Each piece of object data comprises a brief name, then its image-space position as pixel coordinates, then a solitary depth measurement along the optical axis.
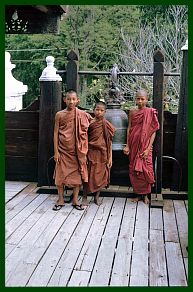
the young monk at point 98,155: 4.86
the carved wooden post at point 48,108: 5.35
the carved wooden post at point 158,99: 5.09
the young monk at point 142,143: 4.91
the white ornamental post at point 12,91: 6.90
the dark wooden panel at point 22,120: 5.67
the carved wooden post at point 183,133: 5.09
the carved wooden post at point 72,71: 5.26
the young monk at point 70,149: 4.73
